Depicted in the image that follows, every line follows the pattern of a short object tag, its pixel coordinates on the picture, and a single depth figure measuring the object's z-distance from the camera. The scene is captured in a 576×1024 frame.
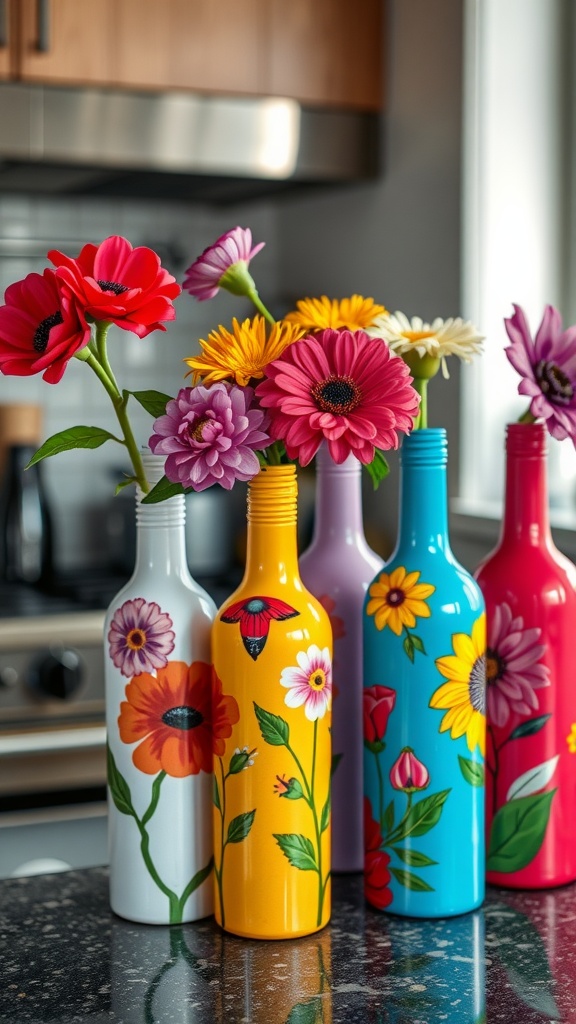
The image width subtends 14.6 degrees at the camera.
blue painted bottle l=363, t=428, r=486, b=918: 1.40
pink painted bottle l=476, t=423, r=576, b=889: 1.47
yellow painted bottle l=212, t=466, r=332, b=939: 1.37
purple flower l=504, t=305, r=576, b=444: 1.43
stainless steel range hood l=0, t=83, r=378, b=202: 2.64
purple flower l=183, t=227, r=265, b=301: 1.43
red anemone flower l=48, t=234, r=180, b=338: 1.32
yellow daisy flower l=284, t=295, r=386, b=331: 1.46
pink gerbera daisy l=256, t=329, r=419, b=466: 1.33
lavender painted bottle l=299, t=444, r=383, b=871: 1.48
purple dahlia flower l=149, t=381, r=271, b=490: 1.33
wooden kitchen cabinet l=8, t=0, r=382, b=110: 2.63
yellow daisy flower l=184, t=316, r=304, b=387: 1.37
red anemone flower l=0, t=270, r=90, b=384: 1.33
